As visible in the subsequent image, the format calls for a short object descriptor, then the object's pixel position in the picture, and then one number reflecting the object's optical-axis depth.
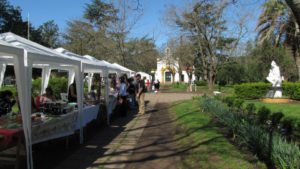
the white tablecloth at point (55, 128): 4.79
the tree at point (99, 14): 24.48
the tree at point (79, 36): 35.51
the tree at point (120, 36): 23.41
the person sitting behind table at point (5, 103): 6.69
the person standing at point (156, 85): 27.89
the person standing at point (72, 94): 8.73
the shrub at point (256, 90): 16.88
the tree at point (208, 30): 20.93
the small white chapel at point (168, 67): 41.29
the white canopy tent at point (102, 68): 7.11
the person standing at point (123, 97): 10.97
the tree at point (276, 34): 21.64
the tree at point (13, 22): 44.94
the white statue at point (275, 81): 16.12
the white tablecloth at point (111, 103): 9.58
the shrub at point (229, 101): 10.67
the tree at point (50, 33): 53.88
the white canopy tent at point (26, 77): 4.17
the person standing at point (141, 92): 11.36
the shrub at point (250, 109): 8.70
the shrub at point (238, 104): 10.06
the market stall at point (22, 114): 4.11
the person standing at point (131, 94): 13.44
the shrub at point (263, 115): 7.29
